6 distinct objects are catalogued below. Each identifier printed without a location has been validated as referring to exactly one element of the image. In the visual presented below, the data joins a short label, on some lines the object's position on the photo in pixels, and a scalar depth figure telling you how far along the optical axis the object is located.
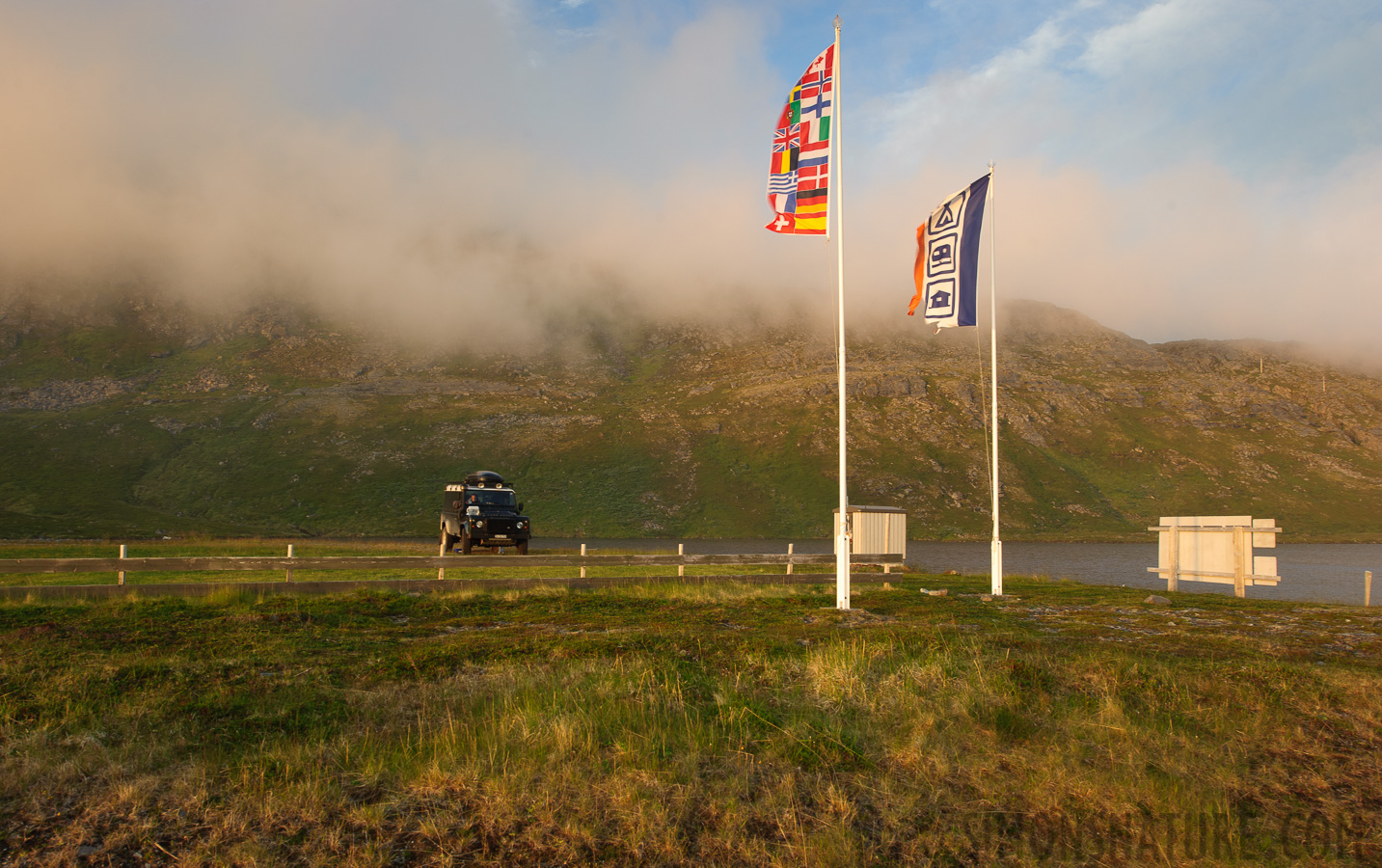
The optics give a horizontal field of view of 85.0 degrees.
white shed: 25.08
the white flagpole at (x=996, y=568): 19.38
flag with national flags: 17.19
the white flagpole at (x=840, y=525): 15.49
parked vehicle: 32.97
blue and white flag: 18.67
